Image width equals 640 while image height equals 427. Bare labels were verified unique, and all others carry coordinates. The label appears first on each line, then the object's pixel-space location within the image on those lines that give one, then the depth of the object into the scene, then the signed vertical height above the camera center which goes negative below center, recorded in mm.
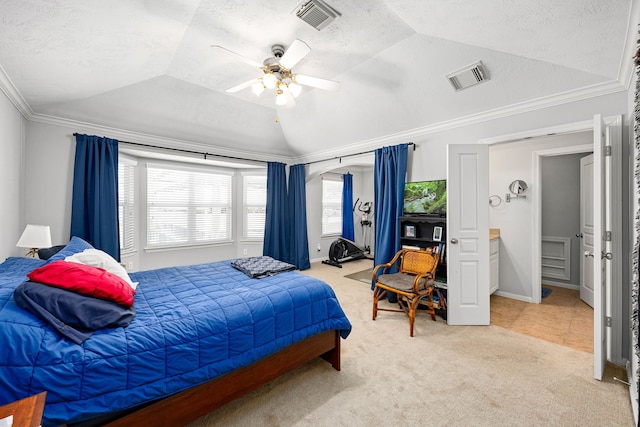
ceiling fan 2215 +1238
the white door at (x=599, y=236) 2029 -178
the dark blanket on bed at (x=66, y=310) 1279 -479
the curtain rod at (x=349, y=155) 3891 +1037
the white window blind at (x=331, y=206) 6812 +185
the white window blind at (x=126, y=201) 4090 +199
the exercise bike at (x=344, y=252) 6098 -909
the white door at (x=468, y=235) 3084 -255
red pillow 1413 -365
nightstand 947 -732
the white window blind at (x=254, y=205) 5625 +179
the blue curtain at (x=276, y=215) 5387 -35
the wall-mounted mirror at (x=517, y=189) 3824 +344
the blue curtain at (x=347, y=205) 7117 +217
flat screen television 3506 +208
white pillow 1782 -326
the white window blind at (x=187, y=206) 4605 +146
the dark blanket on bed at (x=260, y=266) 2484 -529
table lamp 2553 -231
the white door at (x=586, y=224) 3540 -157
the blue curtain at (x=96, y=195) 3428 +251
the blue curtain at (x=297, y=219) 5648 -121
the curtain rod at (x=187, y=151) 3955 +1043
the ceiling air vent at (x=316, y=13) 2096 +1630
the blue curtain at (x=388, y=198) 3902 +235
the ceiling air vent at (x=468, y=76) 2715 +1453
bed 1163 -731
